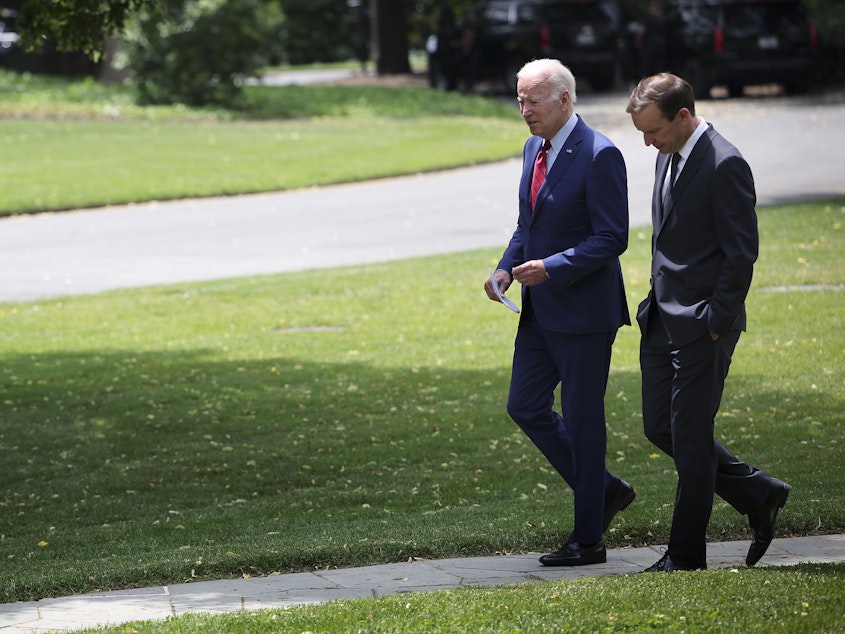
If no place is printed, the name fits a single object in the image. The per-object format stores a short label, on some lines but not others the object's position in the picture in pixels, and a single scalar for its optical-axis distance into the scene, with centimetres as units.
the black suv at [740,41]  5781
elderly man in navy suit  1138
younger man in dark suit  1052
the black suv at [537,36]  6487
